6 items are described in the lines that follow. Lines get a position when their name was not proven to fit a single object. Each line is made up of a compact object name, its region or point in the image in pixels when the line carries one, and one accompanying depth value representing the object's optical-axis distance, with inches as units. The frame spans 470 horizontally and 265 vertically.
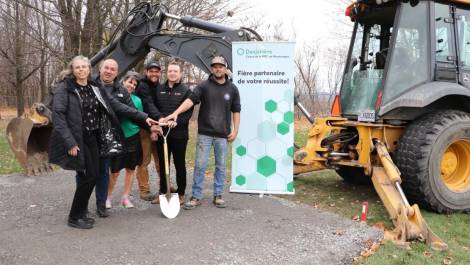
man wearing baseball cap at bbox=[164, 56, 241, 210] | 208.7
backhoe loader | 204.1
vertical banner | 234.4
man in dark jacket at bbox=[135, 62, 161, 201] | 210.7
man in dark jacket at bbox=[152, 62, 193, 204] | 208.4
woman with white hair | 168.2
